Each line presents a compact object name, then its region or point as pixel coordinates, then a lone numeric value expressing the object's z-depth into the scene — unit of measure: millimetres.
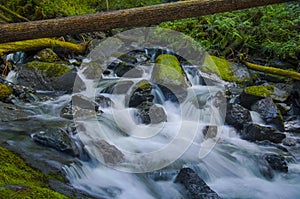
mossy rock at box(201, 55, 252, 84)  8750
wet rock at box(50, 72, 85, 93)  7332
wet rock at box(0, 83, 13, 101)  6130
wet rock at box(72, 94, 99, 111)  6168
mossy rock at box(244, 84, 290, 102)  6961
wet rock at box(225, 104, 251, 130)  6238
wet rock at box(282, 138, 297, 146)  5867
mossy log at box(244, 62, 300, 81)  7638
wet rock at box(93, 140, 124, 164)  4290
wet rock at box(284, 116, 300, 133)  6523
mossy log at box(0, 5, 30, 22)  9539
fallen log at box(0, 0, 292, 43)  3301
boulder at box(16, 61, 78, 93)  7203
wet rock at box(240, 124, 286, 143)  5797
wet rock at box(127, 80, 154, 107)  6855
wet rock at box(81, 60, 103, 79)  8151
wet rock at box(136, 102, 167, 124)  6097
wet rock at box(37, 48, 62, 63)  8405
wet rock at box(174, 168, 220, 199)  3546
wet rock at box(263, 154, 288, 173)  4866
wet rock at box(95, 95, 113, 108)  6767
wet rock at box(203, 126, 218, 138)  6107
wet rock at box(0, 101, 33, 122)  5225
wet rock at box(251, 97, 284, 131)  6461
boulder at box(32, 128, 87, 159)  4137
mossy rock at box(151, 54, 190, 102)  7480
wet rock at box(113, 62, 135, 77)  8667
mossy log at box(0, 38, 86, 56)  8070
